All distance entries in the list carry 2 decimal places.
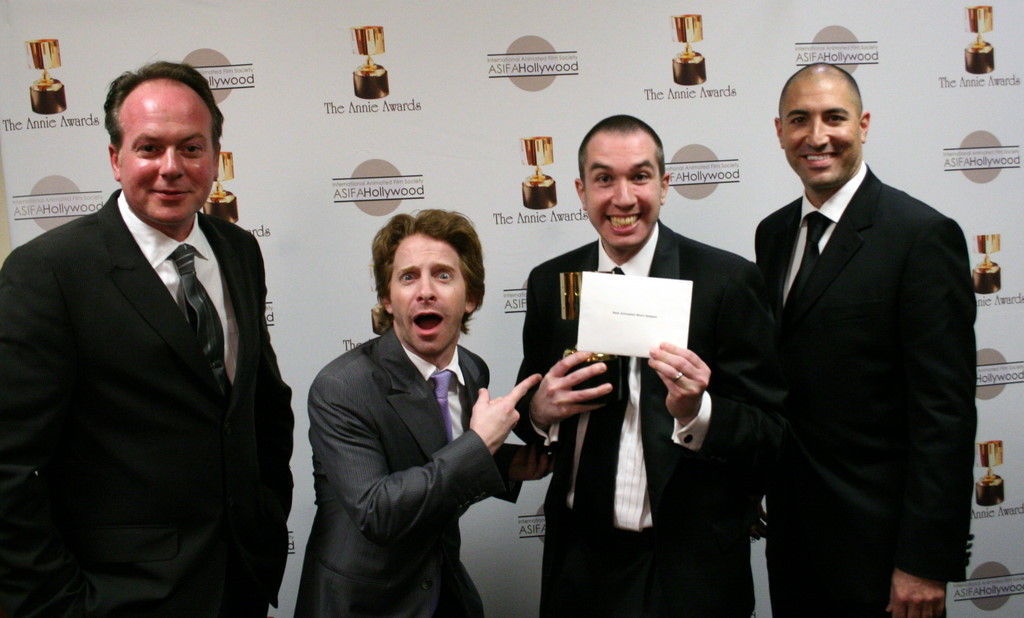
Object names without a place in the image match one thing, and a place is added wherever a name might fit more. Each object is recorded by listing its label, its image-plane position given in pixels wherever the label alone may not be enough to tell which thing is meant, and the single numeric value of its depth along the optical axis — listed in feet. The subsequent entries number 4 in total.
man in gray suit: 5.58
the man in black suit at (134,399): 4.84
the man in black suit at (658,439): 5.71
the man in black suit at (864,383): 5.89
